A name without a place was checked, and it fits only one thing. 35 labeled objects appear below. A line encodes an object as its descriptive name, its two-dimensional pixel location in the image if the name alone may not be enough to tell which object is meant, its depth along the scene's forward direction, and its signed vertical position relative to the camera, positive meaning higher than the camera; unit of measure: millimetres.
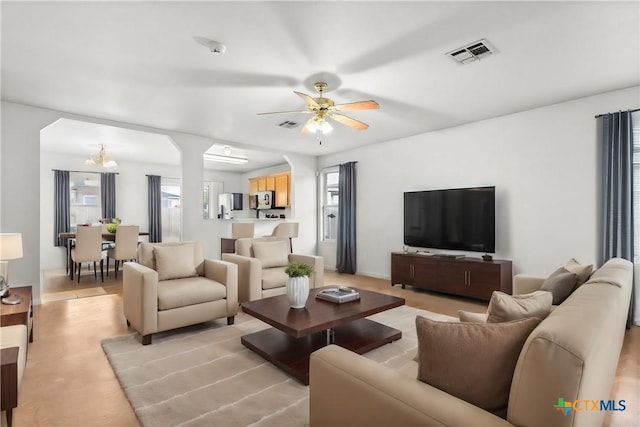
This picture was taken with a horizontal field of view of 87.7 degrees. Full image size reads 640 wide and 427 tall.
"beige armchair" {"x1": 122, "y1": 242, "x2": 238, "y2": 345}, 2952 -746
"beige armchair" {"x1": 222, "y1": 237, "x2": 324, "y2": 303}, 3883 -694
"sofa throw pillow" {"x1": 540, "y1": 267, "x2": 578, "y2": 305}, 2277 -523
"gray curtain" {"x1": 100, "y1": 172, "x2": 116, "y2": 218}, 7816 +436
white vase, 2762 -662
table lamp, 2682 -328
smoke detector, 2664 +1340
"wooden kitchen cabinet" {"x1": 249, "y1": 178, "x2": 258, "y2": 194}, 9727 +779
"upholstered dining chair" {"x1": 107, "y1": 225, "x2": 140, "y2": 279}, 6027 -599
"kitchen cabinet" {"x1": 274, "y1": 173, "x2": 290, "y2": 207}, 8438 +576
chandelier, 6543 +1016
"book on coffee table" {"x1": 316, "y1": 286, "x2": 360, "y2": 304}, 2961 -772
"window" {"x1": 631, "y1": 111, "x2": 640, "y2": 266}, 3534 +216
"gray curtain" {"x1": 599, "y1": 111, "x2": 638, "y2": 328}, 3502 +249
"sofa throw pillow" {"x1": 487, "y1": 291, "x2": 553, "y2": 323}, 1346 -403
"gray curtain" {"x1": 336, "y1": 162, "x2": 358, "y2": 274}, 6621 -203
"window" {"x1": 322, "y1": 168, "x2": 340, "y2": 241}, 7398 +156
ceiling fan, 3199 +1021
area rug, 1929 -1181
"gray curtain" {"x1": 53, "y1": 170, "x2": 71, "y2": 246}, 7258 +145
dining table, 6059 -499
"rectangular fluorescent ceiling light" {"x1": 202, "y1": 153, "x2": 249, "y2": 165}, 7653 +1256
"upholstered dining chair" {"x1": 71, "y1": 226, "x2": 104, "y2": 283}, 5781 -600
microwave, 9000 +329
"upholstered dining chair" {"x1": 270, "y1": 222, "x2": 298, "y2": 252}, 6438 -367
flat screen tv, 4609 -122
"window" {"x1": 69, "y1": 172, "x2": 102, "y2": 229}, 7613 +317
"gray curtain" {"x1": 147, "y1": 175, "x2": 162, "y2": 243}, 8453 +113
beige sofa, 844 -551
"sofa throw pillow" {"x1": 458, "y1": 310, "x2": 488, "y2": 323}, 1833 -596
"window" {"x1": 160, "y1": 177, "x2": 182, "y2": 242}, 8930 +65
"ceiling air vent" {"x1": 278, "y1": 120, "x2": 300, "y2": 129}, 4926 +1317
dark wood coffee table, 2406 -1090
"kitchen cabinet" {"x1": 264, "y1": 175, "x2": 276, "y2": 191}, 8922 +773
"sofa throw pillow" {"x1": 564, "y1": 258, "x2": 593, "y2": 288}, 2375 -453
